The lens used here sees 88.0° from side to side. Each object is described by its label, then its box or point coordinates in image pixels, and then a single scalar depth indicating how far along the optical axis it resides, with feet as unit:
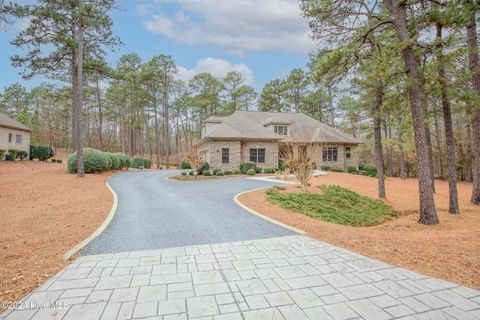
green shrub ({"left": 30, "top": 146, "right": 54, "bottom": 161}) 85.76
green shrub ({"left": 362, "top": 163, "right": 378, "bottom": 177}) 80.44
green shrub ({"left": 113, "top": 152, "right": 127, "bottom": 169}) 66.33
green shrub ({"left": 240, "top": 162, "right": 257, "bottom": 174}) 66.85
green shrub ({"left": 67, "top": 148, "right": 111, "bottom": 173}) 51.07
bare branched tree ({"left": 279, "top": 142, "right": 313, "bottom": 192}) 36.32
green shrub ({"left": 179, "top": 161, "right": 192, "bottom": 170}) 86.89
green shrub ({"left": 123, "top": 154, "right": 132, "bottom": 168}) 71.96
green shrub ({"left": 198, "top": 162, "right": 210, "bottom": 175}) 59.63
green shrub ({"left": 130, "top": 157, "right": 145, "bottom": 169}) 89.81
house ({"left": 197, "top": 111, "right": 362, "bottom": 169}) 68.28
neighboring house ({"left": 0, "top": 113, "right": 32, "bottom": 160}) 75.20
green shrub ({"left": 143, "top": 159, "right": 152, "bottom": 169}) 96.41
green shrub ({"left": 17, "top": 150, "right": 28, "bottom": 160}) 78.45
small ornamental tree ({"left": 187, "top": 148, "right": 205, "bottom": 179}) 52.37
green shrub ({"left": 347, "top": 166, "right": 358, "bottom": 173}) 80.02
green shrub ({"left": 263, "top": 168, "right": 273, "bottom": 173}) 69.17
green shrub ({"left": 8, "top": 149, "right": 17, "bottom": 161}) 74.56
